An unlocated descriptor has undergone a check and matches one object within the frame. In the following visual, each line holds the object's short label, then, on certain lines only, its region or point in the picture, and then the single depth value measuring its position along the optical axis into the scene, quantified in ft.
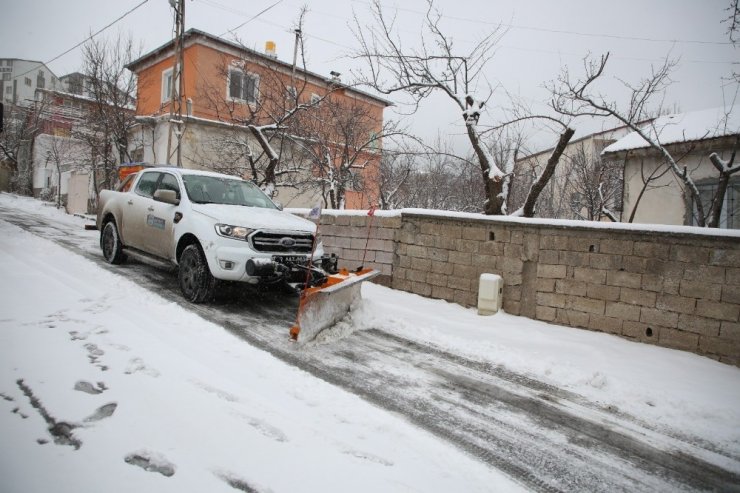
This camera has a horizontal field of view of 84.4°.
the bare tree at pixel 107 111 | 59.21
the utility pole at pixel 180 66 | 50.11
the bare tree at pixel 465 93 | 27.81
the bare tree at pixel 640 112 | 24.34
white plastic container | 20.15
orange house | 51.52
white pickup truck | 16.87
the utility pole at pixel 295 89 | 37.83
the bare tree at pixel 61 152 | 90.07
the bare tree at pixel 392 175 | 53.06
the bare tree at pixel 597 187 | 42.29
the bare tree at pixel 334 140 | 40.01
